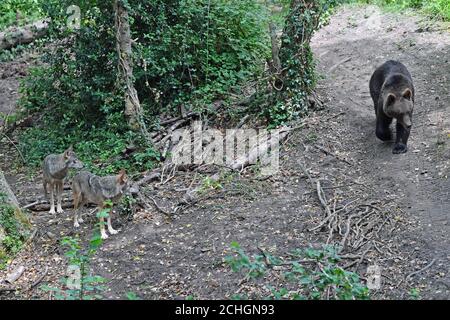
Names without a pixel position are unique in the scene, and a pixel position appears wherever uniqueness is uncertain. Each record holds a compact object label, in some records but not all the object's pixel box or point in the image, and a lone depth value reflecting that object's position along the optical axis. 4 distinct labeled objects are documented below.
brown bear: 10.22
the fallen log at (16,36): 16.52
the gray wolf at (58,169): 9.86
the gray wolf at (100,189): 8.98
